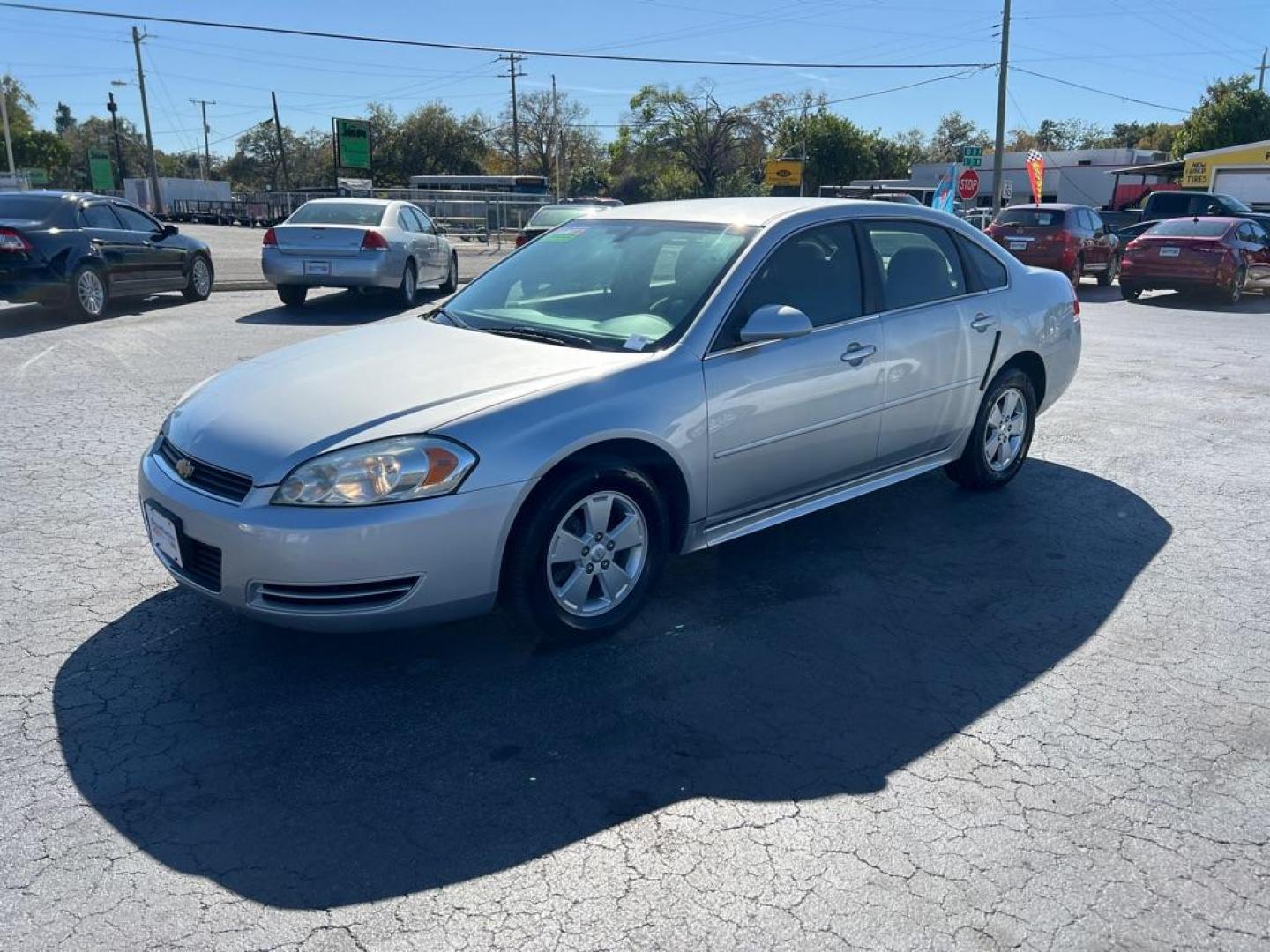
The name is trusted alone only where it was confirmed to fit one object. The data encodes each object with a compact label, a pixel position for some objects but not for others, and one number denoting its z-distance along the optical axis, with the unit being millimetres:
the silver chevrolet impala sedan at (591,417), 3383
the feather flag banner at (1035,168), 24891
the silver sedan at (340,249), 13266
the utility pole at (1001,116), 32250
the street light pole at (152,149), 57781
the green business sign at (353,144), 47344
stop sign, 24641
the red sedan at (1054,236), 18578
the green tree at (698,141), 76375
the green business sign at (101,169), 66312
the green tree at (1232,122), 50500
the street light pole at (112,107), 66562
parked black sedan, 11195
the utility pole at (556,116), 85875
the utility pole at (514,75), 71750
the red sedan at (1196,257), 16844
